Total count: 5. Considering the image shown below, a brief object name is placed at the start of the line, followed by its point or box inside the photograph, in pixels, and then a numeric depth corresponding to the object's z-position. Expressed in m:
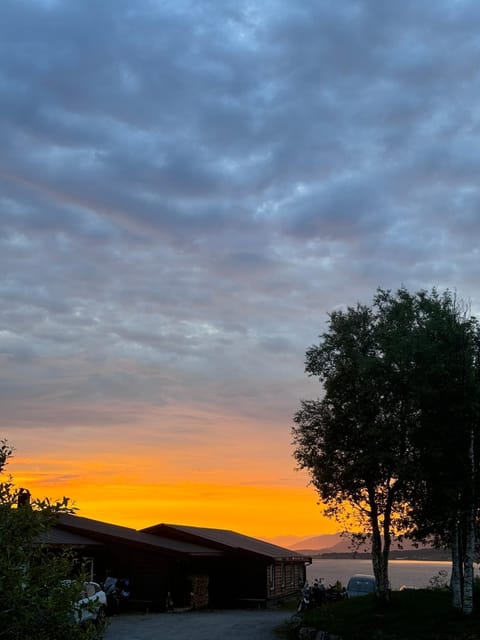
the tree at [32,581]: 8.26
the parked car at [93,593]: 27.42
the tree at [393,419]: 29.55
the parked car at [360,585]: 43.38
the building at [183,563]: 41.53
